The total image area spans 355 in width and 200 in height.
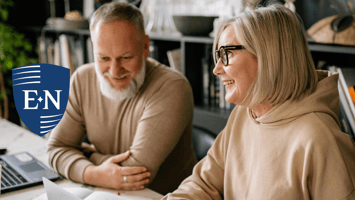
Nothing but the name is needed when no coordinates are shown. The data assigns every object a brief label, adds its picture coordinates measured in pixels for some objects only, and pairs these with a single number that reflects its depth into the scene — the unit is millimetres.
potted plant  3385
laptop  1179
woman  770
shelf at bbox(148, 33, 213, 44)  1891
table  1141
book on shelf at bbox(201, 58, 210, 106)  2094
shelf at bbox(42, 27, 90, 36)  2813
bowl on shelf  1952
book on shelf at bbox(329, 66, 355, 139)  1284
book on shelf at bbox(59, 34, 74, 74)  3055
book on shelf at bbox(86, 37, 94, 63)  2812
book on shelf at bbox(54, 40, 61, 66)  3211
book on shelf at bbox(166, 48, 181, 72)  2146
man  1271
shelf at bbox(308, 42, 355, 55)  1298
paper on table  802
